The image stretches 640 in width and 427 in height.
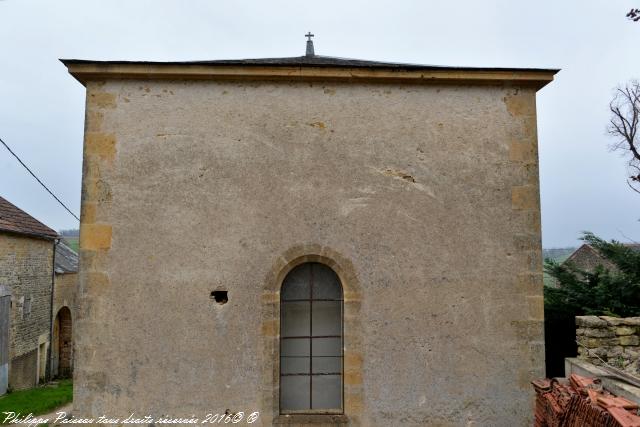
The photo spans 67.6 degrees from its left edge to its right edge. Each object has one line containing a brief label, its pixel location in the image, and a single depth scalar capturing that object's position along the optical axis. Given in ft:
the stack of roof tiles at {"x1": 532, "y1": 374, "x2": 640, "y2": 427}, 11.42
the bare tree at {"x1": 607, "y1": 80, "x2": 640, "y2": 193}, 45.82
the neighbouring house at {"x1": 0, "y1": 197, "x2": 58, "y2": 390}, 45.01
